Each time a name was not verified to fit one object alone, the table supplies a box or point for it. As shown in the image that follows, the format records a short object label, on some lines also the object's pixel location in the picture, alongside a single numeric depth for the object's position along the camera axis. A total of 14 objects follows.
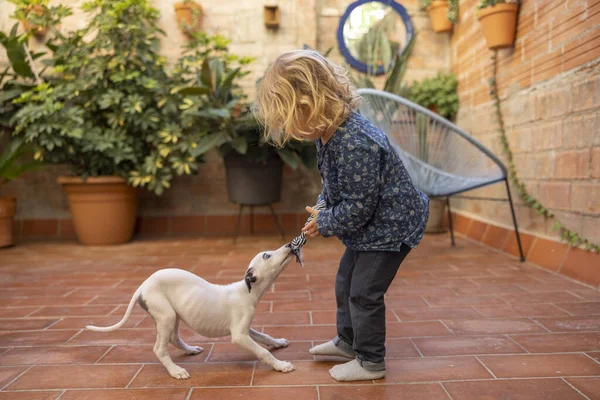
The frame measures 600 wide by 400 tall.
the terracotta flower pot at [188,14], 4.27
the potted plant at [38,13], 3.85
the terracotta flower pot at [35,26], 3.98
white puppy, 1.51
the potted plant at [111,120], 3.74
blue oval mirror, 4.51
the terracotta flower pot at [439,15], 4.35
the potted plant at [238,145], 3.61
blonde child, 1.40
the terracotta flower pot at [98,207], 3.84
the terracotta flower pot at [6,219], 3.82
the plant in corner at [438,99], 4.20
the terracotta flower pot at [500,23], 3.17
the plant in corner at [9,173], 3.69
